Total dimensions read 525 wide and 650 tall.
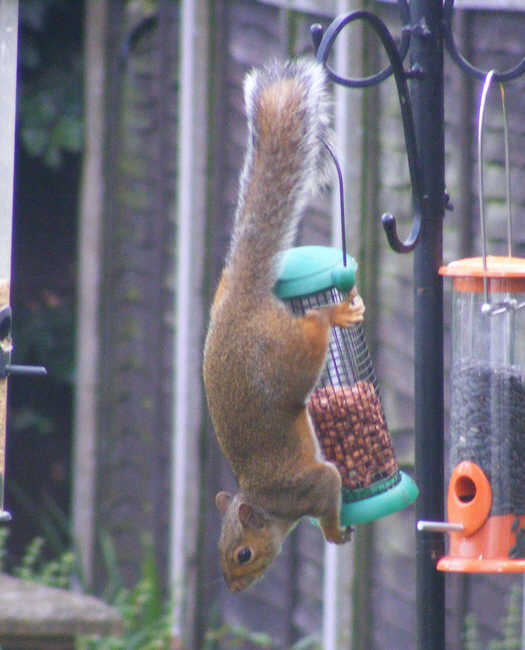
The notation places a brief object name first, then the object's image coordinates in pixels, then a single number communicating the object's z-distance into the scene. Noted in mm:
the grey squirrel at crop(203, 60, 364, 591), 10808
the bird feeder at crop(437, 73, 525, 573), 10819
